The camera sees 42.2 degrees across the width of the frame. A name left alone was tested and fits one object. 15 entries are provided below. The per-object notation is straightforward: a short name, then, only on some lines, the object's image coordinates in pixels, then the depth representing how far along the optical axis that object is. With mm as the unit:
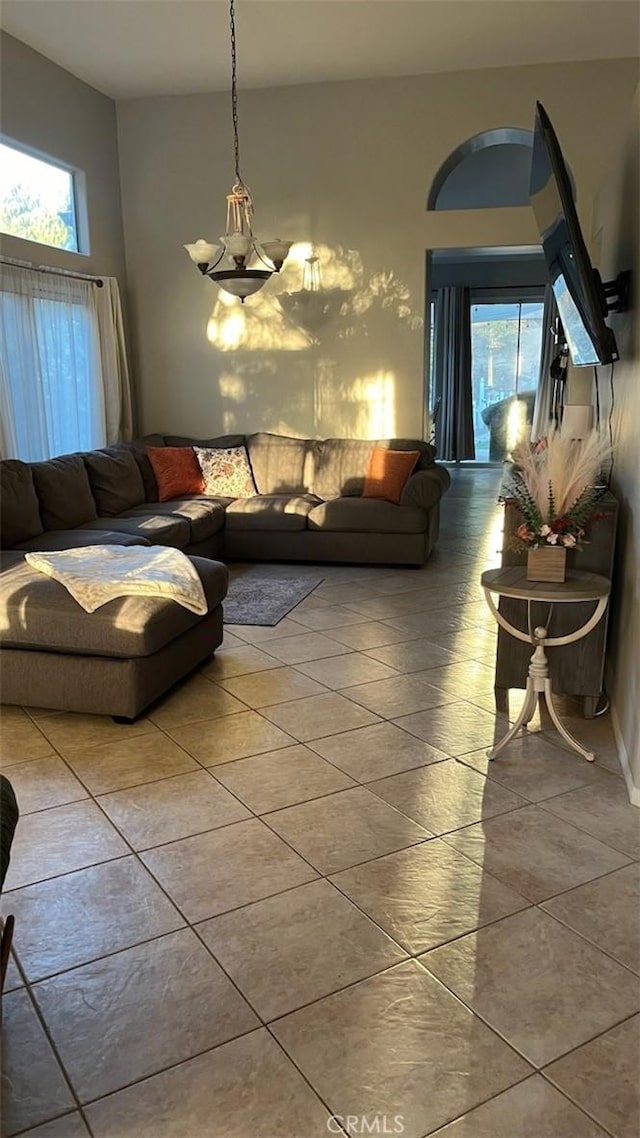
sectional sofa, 3238
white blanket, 3316
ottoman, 3205
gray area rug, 4688
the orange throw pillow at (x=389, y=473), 5957
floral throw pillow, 6398
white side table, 2846
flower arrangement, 2951
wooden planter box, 2977
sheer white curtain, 5293
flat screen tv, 2965
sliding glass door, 11305
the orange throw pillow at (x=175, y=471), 6227
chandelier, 4527
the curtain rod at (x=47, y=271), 5160
